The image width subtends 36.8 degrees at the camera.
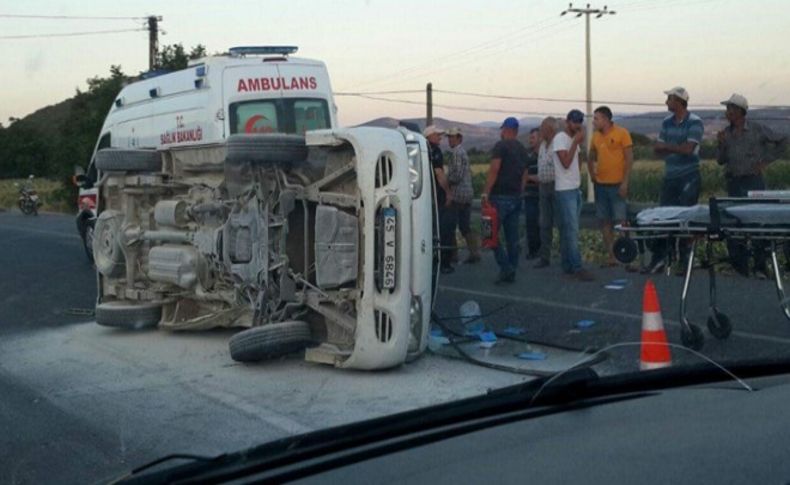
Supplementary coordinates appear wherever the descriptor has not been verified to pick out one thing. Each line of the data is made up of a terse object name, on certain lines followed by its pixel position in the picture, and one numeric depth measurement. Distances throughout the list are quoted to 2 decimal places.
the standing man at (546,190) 14.49
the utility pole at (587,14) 58.50
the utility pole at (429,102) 50.59
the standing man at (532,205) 15.95
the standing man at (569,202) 13.17
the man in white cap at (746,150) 12.46
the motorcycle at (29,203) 38.59
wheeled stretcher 8.27
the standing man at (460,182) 15.45
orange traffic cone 7.92
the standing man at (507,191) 13.41
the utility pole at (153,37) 44.69
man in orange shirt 13.56
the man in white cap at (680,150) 12.39
